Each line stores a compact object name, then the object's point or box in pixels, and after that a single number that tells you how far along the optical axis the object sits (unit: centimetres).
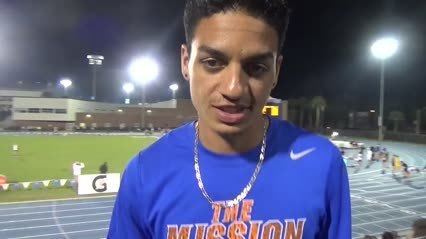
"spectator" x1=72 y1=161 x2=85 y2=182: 1826
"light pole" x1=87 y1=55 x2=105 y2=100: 7862
